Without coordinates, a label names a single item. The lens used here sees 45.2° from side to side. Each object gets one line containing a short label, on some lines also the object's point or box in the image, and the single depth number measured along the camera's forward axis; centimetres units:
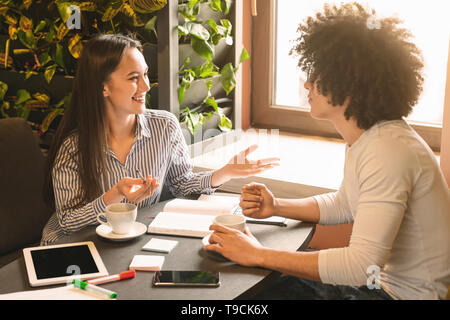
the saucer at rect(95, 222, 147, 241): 144
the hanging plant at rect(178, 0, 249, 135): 233
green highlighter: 116
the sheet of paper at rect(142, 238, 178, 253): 140
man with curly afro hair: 125
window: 241
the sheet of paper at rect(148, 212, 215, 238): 150
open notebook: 151
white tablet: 124
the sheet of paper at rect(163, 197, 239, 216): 164
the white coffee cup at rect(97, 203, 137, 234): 143
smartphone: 121
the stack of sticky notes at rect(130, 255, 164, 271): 129
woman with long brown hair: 176
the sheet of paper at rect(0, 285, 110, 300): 116
